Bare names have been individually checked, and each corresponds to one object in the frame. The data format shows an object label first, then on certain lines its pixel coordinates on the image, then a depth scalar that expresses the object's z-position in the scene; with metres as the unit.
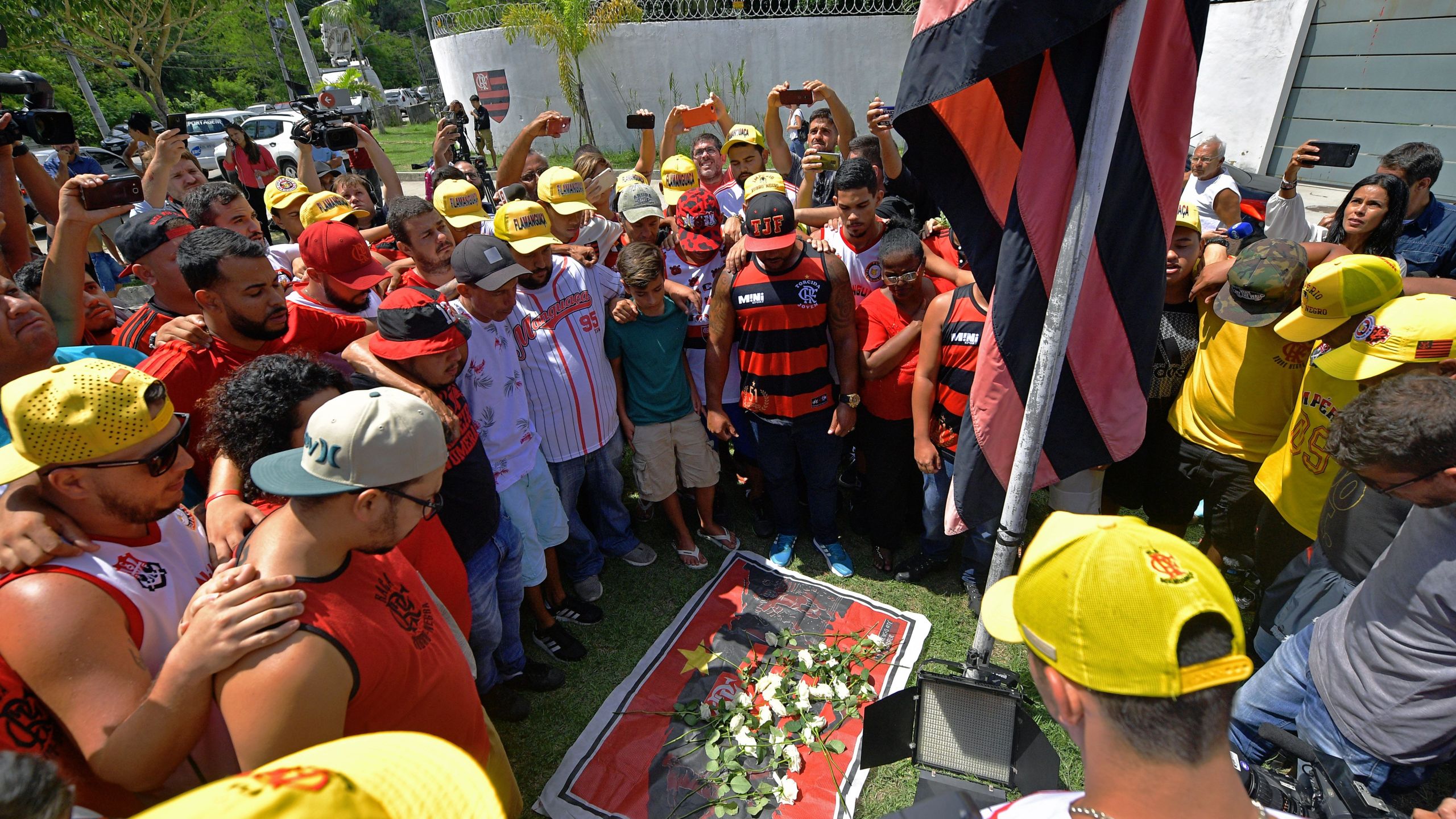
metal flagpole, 1.95
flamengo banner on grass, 2.99
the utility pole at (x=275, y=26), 23.86
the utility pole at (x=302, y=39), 17.33
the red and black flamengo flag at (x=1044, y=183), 2.02
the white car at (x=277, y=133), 16.83
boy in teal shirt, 3.82
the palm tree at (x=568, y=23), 15.89
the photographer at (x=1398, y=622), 1.92
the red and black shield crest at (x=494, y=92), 17.56
